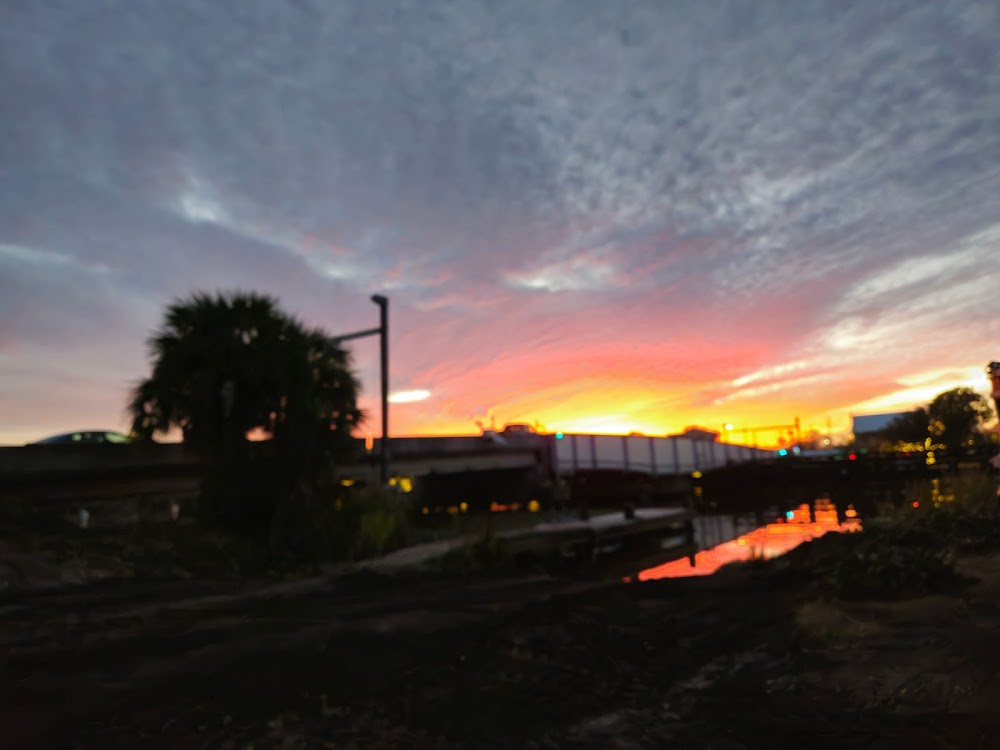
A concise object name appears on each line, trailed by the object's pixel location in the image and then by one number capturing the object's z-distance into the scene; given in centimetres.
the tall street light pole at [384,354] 2116
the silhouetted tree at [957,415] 6231
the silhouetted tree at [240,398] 1567
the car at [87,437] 2603
